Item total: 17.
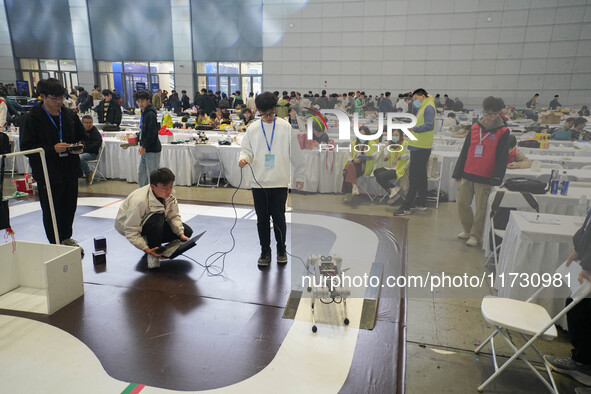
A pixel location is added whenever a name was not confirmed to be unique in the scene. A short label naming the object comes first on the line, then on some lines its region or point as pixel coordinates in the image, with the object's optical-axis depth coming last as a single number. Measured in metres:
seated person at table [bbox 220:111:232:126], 8.97
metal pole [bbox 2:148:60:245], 3.07
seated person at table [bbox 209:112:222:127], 8.80
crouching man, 3.43
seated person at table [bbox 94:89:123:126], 8.56
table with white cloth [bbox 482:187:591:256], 2.72
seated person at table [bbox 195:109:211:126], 8.93
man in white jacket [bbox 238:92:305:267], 3.34
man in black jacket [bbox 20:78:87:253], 3.35
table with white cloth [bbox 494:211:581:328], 2.67
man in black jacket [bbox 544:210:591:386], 2.32
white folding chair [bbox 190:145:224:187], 6.82
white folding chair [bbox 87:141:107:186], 7.01
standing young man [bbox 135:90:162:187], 4.87
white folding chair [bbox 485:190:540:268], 2.87
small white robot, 2.79
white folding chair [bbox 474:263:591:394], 2.16
